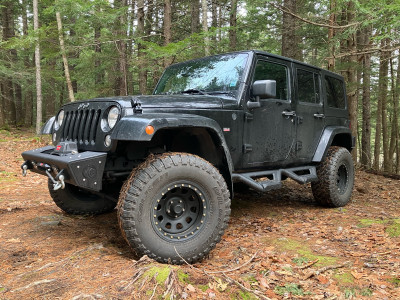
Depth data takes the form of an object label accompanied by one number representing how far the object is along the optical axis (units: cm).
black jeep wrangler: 262
